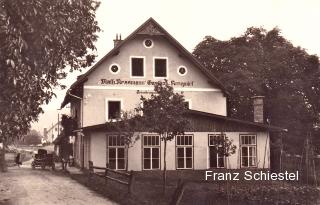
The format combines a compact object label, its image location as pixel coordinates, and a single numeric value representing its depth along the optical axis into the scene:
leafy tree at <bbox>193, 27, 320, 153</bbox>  38.50
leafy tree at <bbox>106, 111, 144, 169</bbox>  22.12
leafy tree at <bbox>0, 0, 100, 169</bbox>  8.09
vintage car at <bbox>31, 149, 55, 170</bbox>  32.41
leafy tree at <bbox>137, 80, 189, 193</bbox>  18.05
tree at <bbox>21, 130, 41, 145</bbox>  128.12
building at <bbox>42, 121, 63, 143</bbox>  111.47
